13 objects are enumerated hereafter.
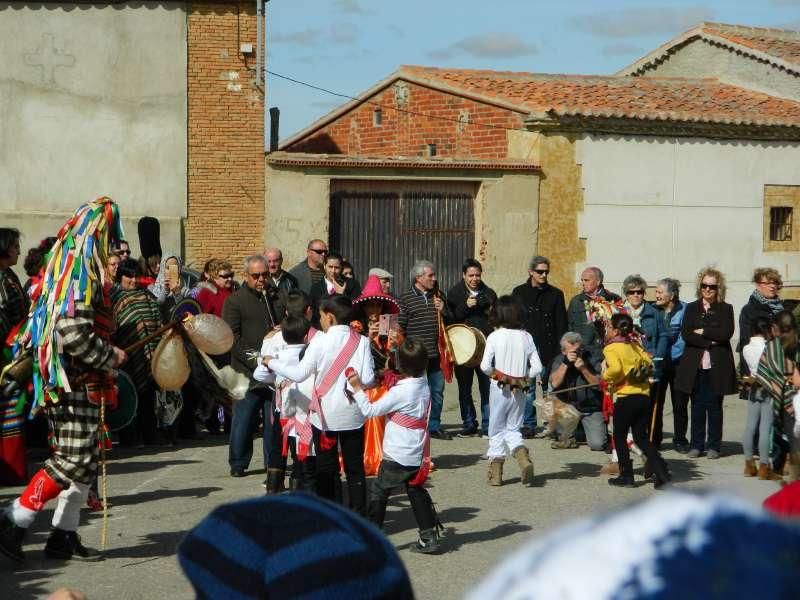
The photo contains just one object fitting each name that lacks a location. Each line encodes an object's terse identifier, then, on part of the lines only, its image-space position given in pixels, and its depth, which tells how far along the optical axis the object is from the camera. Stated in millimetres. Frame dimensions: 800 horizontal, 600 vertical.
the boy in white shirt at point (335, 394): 7812
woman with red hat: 9945
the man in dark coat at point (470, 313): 12891
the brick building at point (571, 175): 20047
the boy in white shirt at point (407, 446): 7699
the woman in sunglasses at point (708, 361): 11750
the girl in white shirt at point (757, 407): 10508
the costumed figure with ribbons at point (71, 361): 6980
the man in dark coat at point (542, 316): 13008
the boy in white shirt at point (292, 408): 8117
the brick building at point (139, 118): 18562
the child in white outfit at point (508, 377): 10188
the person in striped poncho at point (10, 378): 8094
